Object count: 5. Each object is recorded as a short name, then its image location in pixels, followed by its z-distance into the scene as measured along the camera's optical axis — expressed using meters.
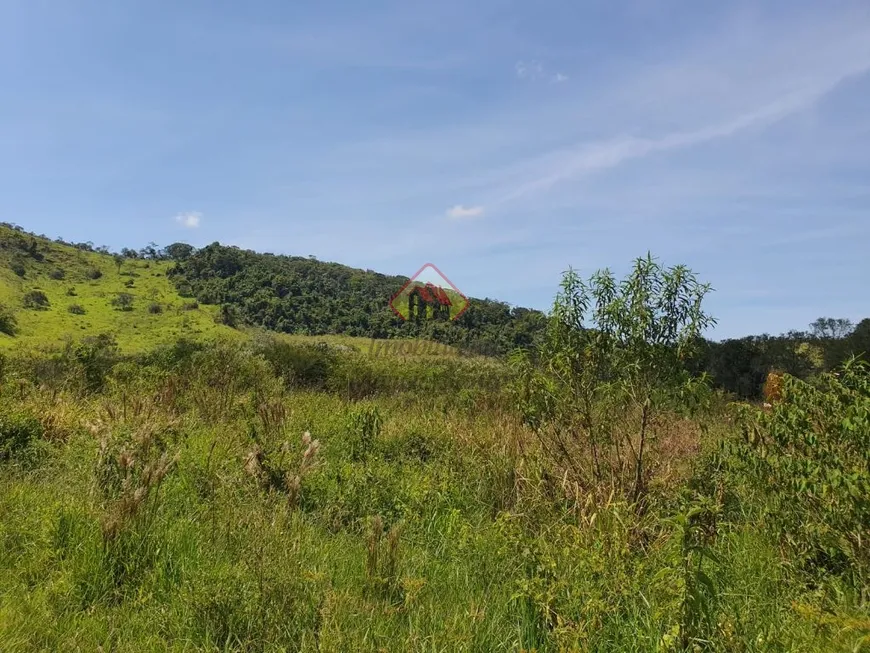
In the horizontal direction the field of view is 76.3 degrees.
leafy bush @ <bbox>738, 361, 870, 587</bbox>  3.18
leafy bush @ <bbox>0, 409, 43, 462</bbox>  5.56
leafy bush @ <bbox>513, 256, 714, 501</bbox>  5.04
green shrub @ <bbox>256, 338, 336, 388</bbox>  18.05
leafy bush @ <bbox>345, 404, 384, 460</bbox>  6.94
